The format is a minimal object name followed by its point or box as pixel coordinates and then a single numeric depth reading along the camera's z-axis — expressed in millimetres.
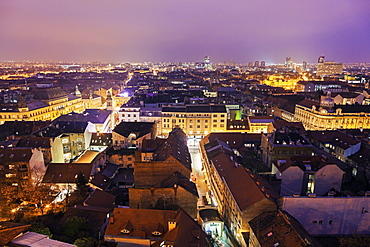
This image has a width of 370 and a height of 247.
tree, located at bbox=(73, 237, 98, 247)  29000
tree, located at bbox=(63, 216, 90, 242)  31984
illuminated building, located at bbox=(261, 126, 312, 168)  55656
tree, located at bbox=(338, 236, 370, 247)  31094
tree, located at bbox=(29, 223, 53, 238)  28688
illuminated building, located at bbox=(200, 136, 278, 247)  35281
